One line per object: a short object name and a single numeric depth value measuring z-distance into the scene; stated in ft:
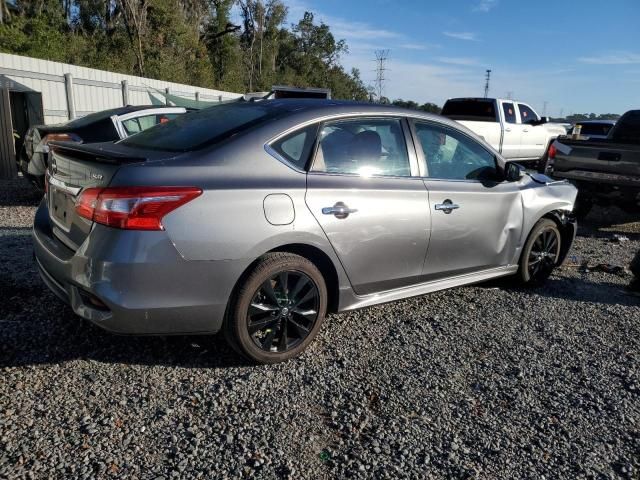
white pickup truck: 47.24
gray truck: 24.71
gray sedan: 8.77
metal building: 31.86
